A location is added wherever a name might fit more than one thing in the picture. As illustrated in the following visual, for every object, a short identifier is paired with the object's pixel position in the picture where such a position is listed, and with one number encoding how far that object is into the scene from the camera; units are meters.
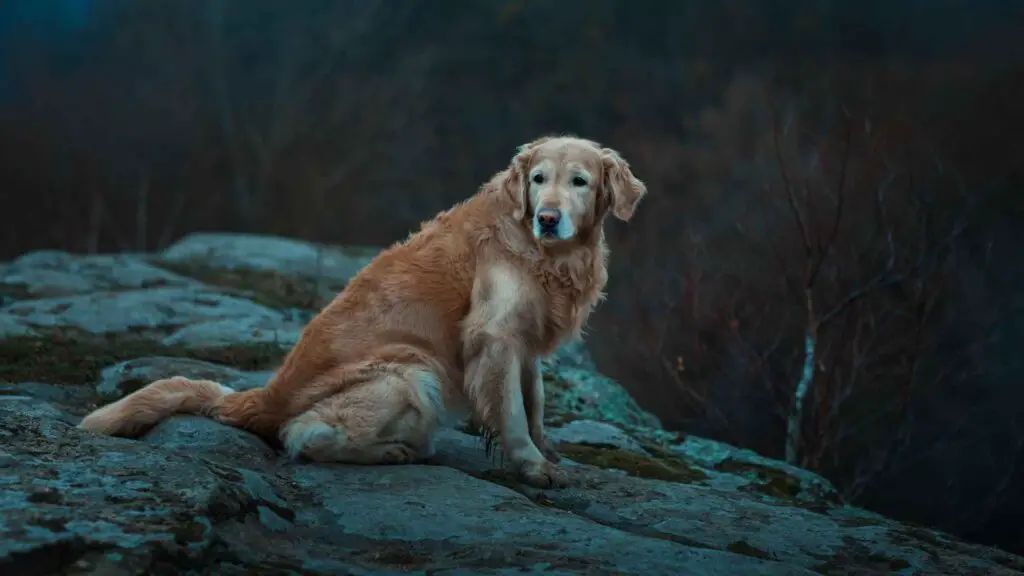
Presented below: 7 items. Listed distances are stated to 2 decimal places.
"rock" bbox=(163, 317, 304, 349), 6.76
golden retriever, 4.08
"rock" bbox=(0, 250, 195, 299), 8.16
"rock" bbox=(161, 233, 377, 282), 10.09
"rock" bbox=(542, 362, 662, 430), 6.48
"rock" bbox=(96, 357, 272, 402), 5.45
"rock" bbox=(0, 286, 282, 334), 6.89
